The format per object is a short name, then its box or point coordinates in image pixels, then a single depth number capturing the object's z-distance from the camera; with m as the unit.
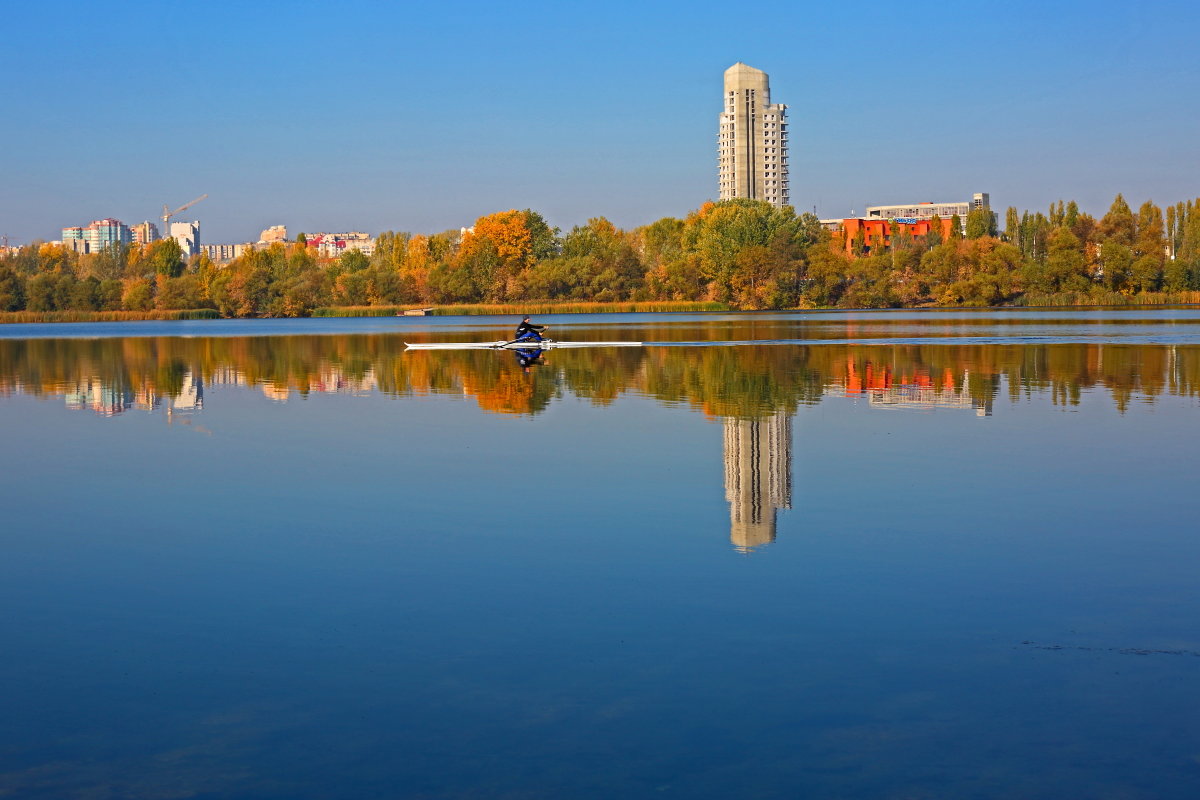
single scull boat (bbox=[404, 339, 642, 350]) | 46.31
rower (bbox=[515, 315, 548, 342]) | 46.61
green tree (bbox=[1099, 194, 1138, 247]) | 107.75
